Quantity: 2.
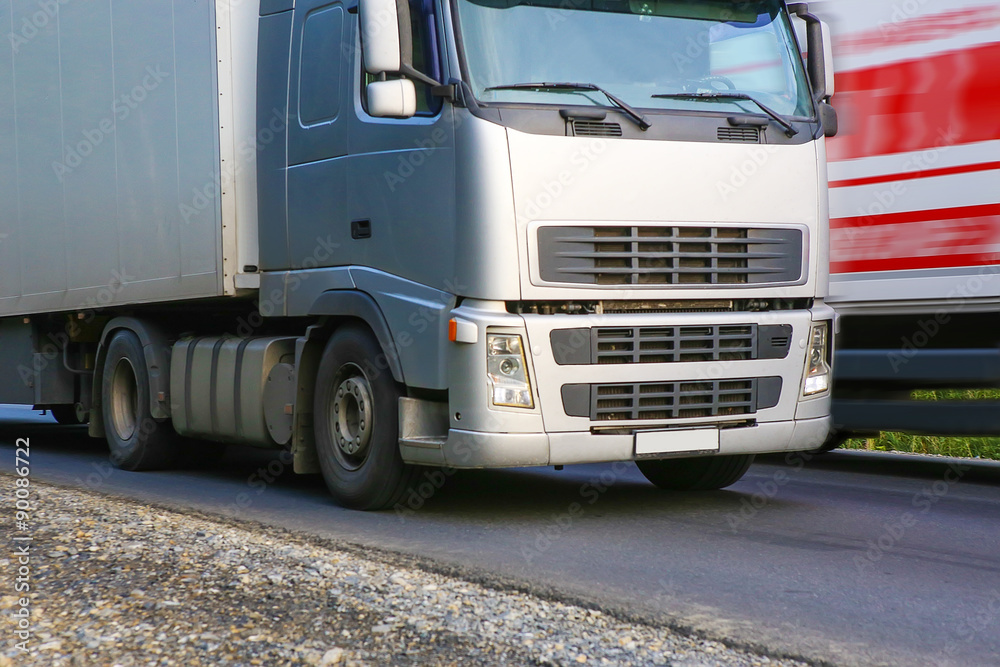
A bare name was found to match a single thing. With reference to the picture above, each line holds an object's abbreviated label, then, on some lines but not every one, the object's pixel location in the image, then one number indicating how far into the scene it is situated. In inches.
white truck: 525.3
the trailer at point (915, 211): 643.5
